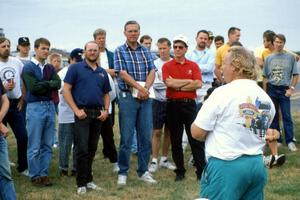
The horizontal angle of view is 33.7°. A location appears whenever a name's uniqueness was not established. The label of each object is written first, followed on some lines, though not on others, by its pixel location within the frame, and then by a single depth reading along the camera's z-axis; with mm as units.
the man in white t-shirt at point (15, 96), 7156
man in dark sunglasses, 7047
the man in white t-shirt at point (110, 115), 7960
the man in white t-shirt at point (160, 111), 8016
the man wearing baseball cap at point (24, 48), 8680
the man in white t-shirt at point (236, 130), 3584
